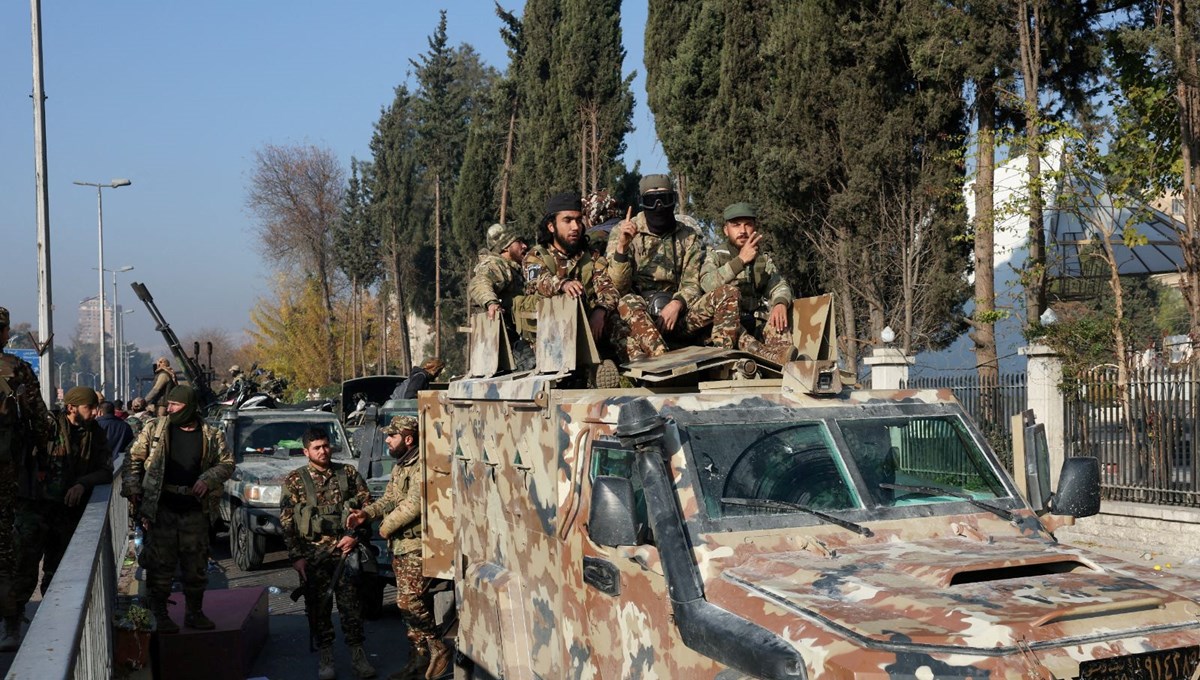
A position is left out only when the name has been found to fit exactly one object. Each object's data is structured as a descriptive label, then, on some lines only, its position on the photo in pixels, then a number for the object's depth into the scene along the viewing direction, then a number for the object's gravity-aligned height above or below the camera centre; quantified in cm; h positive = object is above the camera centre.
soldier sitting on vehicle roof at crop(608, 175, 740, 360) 690 +48
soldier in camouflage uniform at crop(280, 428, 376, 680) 904 -117
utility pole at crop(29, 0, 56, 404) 1941 +292
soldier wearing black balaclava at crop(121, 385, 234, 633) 909 -85
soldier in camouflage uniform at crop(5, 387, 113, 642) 923 -77
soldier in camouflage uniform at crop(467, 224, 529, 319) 817 +59
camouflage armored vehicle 409 -78
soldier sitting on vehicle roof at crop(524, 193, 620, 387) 751 +67
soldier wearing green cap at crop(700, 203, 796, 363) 730 +50
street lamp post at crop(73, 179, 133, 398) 4244 +592
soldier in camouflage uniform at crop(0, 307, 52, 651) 868 -37
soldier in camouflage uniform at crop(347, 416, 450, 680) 858 -135
